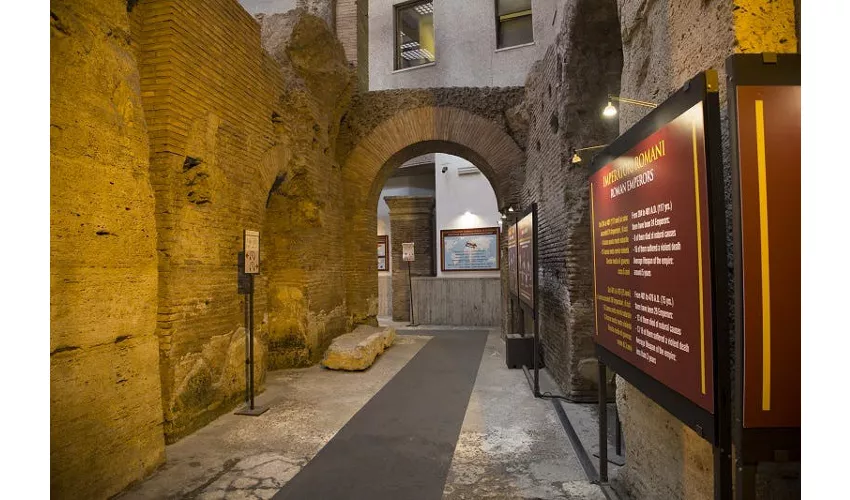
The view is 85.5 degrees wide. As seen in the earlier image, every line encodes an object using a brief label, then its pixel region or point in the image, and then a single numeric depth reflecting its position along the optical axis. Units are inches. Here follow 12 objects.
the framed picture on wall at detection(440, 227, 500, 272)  497.0
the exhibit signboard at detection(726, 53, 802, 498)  53.6
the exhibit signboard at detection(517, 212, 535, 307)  201.2
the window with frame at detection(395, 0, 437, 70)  595.5
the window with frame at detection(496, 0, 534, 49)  535.8
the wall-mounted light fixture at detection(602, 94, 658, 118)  144.4
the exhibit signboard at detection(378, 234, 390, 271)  595.8
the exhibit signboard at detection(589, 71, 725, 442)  61.8
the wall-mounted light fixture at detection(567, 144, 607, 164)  187.5
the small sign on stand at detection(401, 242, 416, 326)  486.9
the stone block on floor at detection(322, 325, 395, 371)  270.7
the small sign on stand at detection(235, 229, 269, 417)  191.8
